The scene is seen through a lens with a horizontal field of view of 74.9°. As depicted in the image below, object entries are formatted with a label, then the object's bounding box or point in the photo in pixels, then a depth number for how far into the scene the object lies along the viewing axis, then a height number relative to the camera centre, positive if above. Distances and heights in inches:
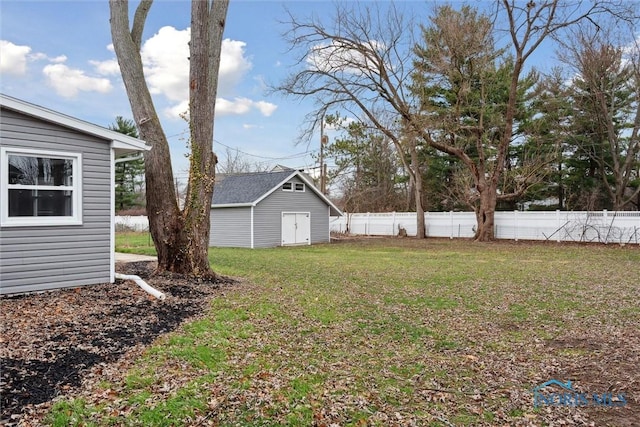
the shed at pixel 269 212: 769.6 +10.8
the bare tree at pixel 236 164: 1536.7 +201.8
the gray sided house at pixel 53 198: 243.4 +12.0
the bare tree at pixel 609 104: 798.5 +236.7
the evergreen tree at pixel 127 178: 1370.6 +140.3
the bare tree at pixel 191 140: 321.4 +60.9
